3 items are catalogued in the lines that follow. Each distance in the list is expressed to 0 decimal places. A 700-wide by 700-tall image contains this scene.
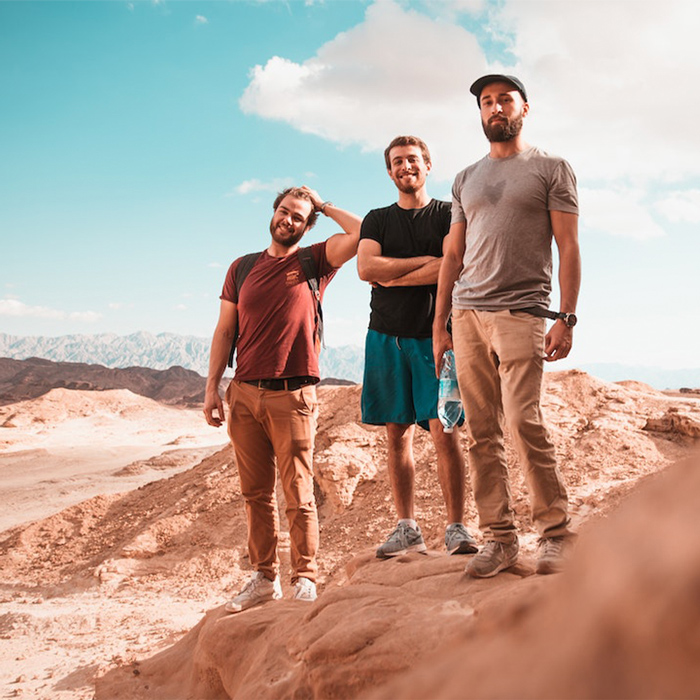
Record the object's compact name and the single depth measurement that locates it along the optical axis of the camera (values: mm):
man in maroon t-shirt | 3596
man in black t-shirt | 3379
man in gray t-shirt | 2717
